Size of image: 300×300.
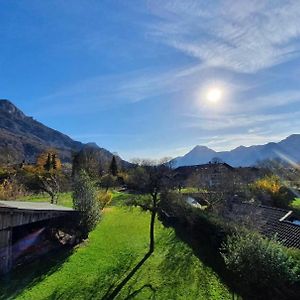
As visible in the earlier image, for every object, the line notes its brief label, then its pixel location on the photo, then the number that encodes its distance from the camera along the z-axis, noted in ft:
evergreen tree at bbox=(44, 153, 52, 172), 166.52
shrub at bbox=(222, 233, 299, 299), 36.41
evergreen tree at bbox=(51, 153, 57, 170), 173.71
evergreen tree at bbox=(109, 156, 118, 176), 189.06
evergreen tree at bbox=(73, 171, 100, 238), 59.12
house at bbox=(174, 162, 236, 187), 114.35
